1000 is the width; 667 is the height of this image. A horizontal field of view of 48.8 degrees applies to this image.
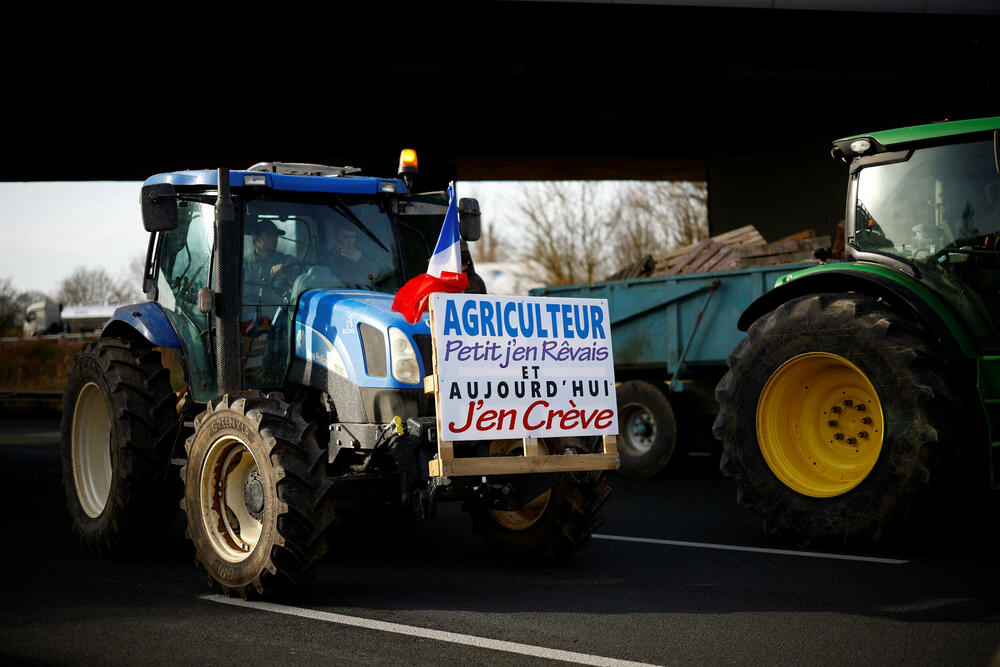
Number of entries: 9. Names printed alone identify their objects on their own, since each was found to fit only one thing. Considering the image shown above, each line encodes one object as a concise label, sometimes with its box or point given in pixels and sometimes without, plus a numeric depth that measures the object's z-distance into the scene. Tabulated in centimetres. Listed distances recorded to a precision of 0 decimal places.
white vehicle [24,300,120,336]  4897
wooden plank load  1224
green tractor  686
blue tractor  605
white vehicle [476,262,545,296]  4219
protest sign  601
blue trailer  1172
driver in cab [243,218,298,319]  709
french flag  627
